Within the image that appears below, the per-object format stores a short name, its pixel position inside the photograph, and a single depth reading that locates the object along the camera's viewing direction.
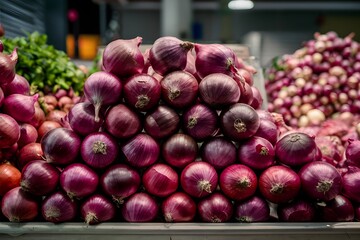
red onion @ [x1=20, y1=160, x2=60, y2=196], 1.49
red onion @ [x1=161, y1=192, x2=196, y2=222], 1.49
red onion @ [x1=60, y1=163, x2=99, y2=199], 1.47
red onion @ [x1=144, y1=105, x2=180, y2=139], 1.55
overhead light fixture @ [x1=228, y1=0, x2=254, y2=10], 6.17
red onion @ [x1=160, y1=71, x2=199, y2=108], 1.56
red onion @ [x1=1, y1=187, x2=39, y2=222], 1.50
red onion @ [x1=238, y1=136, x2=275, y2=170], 1.55
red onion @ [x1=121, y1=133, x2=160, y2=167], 1.52
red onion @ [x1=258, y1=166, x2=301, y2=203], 1.49
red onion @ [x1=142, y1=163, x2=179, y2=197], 1.51
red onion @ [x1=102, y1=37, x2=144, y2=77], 1.58
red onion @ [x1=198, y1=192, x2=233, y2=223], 1.50
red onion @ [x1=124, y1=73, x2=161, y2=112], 1.53
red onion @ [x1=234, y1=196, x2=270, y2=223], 1.51
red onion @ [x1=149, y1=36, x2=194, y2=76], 1.62
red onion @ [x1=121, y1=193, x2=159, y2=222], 1.49
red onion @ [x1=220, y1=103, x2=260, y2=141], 1.54
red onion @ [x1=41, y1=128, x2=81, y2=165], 1.52
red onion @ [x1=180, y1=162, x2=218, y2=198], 1.49
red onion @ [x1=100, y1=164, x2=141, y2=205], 1.49
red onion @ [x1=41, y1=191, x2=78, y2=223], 1.49
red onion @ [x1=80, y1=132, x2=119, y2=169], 1.50
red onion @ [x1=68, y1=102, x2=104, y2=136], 1.56
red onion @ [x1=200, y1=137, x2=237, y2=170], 1.55
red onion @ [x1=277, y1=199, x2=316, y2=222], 1.51
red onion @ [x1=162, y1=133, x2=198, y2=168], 1.55
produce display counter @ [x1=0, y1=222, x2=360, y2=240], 1.47
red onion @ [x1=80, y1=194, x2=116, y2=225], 1.48
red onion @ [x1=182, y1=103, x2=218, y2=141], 1.55
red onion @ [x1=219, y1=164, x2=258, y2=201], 1.49
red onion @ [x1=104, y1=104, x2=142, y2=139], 1.51
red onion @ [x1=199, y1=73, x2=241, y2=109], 1.56
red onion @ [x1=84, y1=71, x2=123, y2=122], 1.53
